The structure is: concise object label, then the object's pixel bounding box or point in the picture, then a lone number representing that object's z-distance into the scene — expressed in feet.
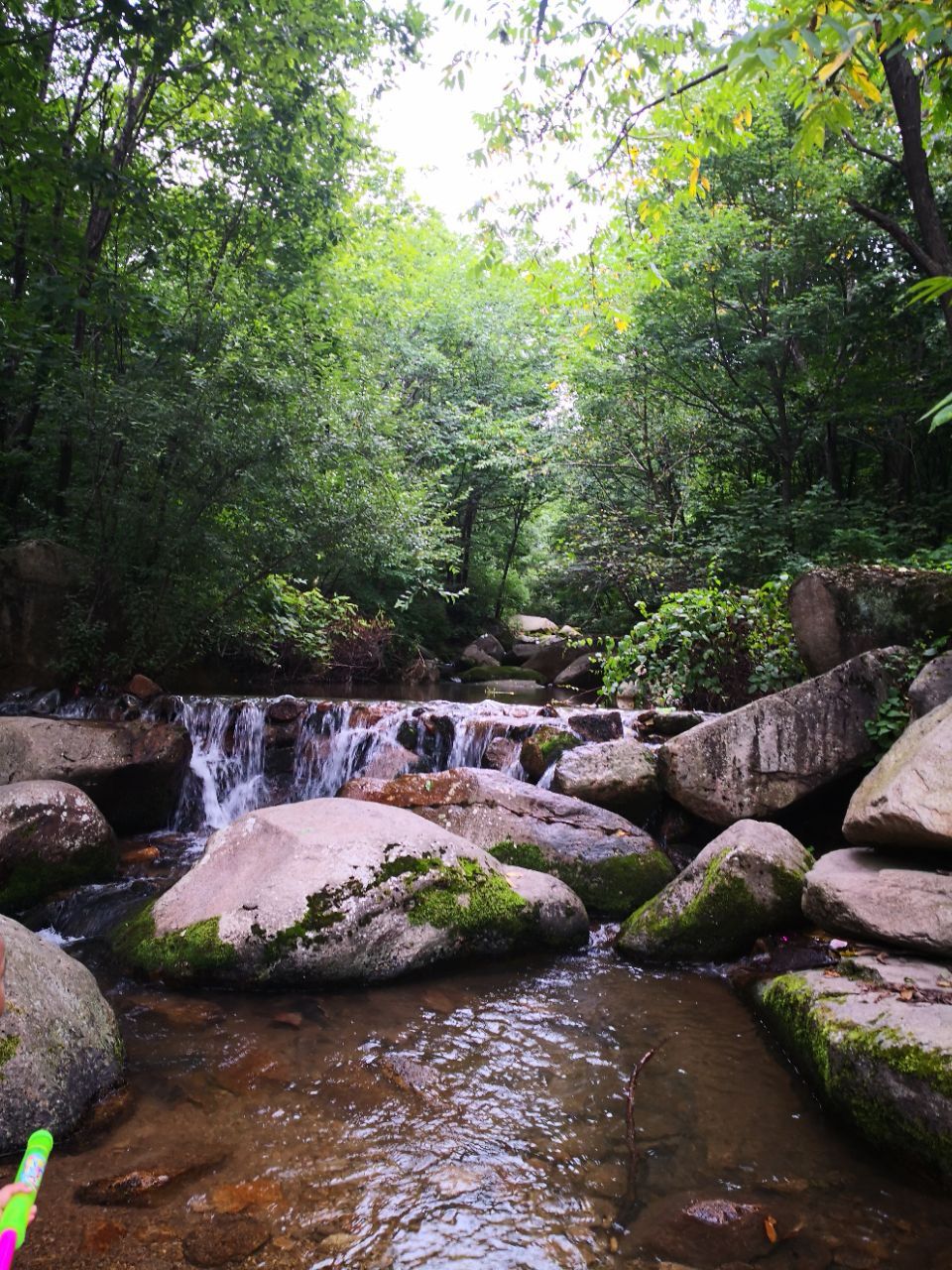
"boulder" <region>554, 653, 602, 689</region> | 52.19
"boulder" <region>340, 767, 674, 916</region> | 19.24
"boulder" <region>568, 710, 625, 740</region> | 27.81
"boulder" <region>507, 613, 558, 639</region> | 81.06
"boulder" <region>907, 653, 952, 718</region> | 17.72
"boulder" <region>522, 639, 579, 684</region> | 59.11
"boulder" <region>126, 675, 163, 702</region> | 33.40
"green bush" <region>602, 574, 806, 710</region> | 27.66
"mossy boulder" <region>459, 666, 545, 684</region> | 58.95
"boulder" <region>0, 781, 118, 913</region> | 18.21
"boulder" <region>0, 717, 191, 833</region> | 22.95
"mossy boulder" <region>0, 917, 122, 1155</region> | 9.44
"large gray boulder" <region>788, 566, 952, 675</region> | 20.85
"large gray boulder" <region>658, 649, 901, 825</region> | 20.18
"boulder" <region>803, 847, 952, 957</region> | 12.32
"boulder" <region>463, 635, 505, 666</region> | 68.56
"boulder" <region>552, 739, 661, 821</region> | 22.66
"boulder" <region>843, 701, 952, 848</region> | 13.24
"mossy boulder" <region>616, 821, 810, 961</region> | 15.94
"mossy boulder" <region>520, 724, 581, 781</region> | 26.66
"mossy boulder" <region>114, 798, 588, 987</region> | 14.37
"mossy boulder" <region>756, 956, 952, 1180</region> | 9.32
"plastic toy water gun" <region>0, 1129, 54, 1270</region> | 3.44
